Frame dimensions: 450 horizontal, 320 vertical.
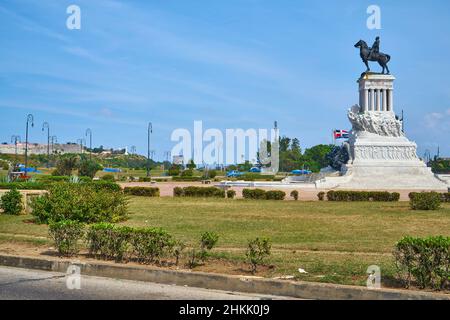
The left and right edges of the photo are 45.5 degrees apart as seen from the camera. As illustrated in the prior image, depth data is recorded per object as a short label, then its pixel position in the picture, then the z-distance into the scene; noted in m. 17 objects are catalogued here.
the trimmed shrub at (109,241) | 10.12
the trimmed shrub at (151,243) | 9.80
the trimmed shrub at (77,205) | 16.16
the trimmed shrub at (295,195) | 30.23
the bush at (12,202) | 19.61
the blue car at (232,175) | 78.03
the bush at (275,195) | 30.16
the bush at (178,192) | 32.84
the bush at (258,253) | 9.14
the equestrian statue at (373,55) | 54.81
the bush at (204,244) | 9.91
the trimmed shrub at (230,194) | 31.40
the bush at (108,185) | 23.53
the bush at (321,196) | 29.84
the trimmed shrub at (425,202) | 23.31
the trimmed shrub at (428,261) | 8.04
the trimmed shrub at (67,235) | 10.77
